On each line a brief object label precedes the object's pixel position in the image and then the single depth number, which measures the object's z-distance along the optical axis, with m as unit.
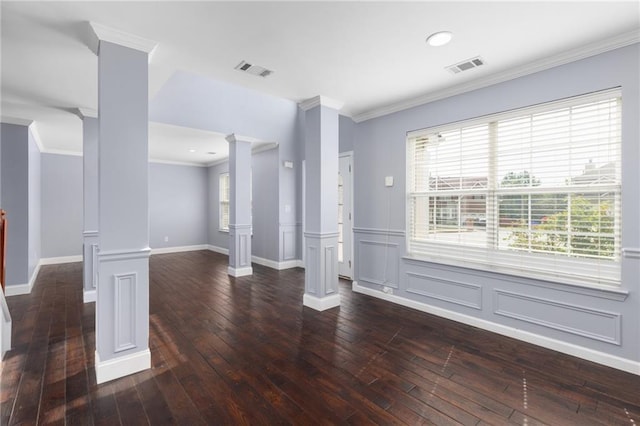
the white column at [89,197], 4.11
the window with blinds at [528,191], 2.60
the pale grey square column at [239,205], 5.64
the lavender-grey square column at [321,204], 3.85
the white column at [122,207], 2.29
